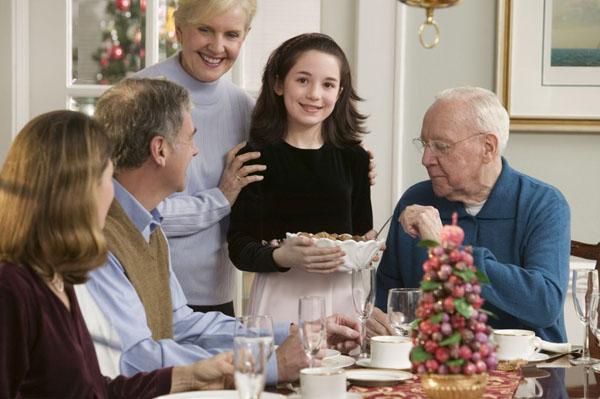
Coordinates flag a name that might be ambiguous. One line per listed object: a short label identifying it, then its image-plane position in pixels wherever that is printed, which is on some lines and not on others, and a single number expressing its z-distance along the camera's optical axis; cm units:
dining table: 310
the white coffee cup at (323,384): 284
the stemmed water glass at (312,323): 299
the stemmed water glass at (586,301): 358
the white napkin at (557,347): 377
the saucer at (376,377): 321
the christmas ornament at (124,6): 654
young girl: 471
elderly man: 435
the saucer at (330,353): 350
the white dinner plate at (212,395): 292
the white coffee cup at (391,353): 340
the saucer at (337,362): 345
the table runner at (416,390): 306
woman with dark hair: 262
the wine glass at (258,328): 283
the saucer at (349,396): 292
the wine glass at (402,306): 343
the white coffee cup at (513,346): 354
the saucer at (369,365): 340
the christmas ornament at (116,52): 657
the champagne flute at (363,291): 347
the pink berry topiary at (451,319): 271
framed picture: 592
